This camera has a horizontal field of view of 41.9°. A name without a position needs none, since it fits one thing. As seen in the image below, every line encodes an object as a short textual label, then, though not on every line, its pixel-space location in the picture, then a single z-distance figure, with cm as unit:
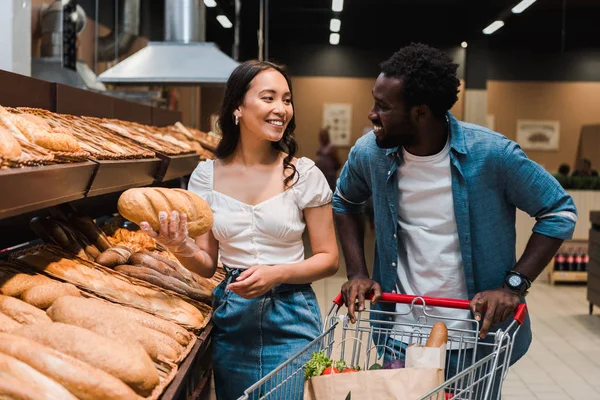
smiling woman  261
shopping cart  202
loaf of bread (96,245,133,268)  298
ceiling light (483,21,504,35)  995
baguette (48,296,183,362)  206
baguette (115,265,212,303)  295
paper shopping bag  185
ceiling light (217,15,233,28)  1019
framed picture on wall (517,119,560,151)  1004
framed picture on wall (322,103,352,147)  957
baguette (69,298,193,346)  236
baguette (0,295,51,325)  210
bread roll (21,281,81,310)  227
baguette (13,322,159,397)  181
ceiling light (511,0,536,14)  1013
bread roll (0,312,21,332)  200
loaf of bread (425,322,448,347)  202
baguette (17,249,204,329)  255
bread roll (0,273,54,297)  231
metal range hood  654
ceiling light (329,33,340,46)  973
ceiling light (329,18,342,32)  973
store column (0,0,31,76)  559
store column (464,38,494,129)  1009
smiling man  228
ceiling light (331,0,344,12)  974
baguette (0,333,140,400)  170
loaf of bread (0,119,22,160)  188
